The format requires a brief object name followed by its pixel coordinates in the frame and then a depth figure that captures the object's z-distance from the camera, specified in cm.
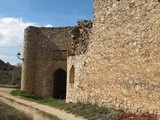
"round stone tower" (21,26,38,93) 1396
